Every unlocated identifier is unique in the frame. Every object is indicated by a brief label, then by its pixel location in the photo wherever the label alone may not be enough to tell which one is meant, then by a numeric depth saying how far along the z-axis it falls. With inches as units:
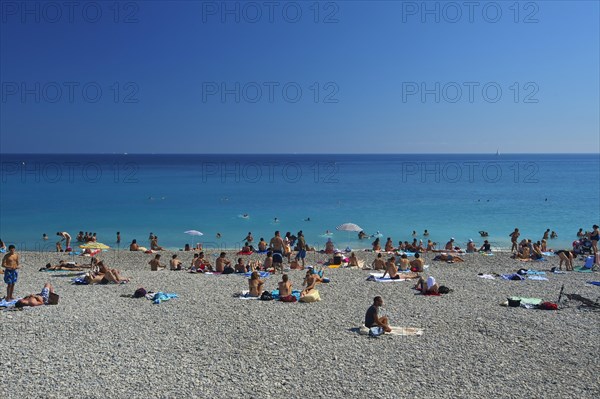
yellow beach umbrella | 839.0
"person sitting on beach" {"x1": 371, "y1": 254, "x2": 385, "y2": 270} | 716.0
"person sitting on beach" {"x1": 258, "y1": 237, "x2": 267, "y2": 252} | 942.4
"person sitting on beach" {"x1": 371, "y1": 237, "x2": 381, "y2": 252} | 977.6
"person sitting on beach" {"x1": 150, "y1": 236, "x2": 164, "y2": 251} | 979.3
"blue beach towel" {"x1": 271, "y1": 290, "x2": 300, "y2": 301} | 535.8
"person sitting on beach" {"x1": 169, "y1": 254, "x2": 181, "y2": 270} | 745.0
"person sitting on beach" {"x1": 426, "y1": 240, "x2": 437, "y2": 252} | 948.8
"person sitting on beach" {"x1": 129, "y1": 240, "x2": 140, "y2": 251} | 965.8
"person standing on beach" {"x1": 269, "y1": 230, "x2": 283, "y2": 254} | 761.0
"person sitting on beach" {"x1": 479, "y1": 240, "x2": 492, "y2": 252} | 975.6
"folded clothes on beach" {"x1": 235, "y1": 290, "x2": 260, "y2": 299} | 548.1
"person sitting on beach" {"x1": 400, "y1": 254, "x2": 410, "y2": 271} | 697.0
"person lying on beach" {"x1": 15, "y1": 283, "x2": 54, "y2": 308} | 489.1
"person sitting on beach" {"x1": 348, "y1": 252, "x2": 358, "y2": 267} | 764.0
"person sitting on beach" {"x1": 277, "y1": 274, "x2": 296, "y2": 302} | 532.7
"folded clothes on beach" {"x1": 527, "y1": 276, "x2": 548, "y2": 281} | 653.0
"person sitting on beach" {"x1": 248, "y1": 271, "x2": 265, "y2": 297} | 548.1
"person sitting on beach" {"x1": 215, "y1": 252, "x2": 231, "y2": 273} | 709.9
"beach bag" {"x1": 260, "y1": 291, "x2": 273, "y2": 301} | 534.9
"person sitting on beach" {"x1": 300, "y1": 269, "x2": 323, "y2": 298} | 541.6
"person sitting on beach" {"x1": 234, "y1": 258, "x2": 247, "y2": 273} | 698.8
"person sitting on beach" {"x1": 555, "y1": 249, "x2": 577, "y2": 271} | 725.9
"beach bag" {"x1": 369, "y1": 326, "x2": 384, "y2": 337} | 415.2
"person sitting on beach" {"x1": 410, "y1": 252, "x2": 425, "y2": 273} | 695.7
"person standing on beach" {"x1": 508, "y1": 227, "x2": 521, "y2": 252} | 992.1
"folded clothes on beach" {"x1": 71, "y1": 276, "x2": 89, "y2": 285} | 613.7
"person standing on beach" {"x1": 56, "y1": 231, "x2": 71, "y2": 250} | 1001.5
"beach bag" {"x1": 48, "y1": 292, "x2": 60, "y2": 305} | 503.5
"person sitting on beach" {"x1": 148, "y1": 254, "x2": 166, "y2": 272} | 733.8
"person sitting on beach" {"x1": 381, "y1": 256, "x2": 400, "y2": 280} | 649.6
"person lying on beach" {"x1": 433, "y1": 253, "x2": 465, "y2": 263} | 824.9
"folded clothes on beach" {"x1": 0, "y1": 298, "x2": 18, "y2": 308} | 487.8
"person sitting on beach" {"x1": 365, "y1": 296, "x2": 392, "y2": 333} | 422.9
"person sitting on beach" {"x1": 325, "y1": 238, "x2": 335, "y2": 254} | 931.1
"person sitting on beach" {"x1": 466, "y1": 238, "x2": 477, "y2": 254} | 961.4
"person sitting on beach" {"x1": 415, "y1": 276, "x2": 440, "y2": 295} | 565.3
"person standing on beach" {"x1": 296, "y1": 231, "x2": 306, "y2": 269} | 743.6
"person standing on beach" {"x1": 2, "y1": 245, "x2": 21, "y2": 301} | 496.4
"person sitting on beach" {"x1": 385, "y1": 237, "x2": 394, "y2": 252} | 958.7
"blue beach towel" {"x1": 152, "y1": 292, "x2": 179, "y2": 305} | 517.3
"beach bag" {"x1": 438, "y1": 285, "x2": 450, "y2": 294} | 567.8
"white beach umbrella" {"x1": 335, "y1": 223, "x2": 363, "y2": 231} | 982.2
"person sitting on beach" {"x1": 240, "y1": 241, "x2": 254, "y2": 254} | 904.3
